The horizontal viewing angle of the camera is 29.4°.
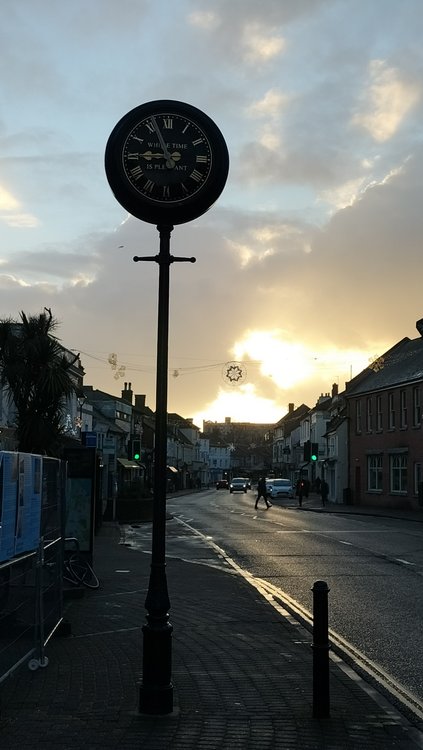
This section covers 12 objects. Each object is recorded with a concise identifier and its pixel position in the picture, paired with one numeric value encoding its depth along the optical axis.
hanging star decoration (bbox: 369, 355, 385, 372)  49.63
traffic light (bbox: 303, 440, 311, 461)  42.69
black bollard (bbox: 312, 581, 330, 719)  6.00
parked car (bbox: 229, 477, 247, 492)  88.31
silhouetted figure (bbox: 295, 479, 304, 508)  48.31
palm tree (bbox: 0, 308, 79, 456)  16.08
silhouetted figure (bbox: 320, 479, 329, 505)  48.83
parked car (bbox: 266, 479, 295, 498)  66.50
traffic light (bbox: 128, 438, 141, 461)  33.62
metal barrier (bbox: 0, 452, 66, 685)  5.95
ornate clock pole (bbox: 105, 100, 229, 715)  6.80
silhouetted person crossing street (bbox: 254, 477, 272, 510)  46.38
